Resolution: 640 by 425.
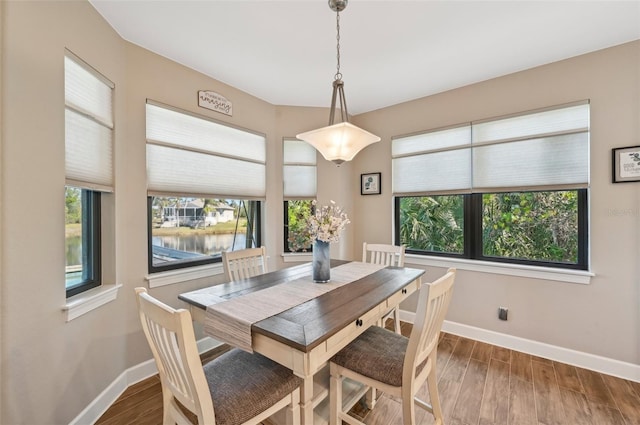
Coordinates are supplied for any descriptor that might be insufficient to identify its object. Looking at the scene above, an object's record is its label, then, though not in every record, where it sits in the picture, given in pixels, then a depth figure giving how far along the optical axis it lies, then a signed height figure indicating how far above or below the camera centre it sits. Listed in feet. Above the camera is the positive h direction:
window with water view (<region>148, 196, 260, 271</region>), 7.91 -0.57
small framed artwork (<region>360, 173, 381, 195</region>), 11.34 +1.21
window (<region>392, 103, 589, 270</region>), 7.71 +0.72
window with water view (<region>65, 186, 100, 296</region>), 5.61 -0.59
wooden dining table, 3.74 -1.75
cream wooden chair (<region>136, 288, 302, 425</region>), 3.22 -2.60
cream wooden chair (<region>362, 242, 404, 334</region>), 8.32 -1.44
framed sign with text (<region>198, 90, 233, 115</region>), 8.45 +3.66
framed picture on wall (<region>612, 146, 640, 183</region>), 6.79 +1.18
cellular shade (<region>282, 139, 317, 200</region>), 10.99 +1.76
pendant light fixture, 5.79 +1.70
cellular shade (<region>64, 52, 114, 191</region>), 5.23 +1.87
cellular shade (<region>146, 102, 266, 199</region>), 7.50 +1.79
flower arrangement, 6.03 -0.31
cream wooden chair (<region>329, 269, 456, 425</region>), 4.14 -2.64
